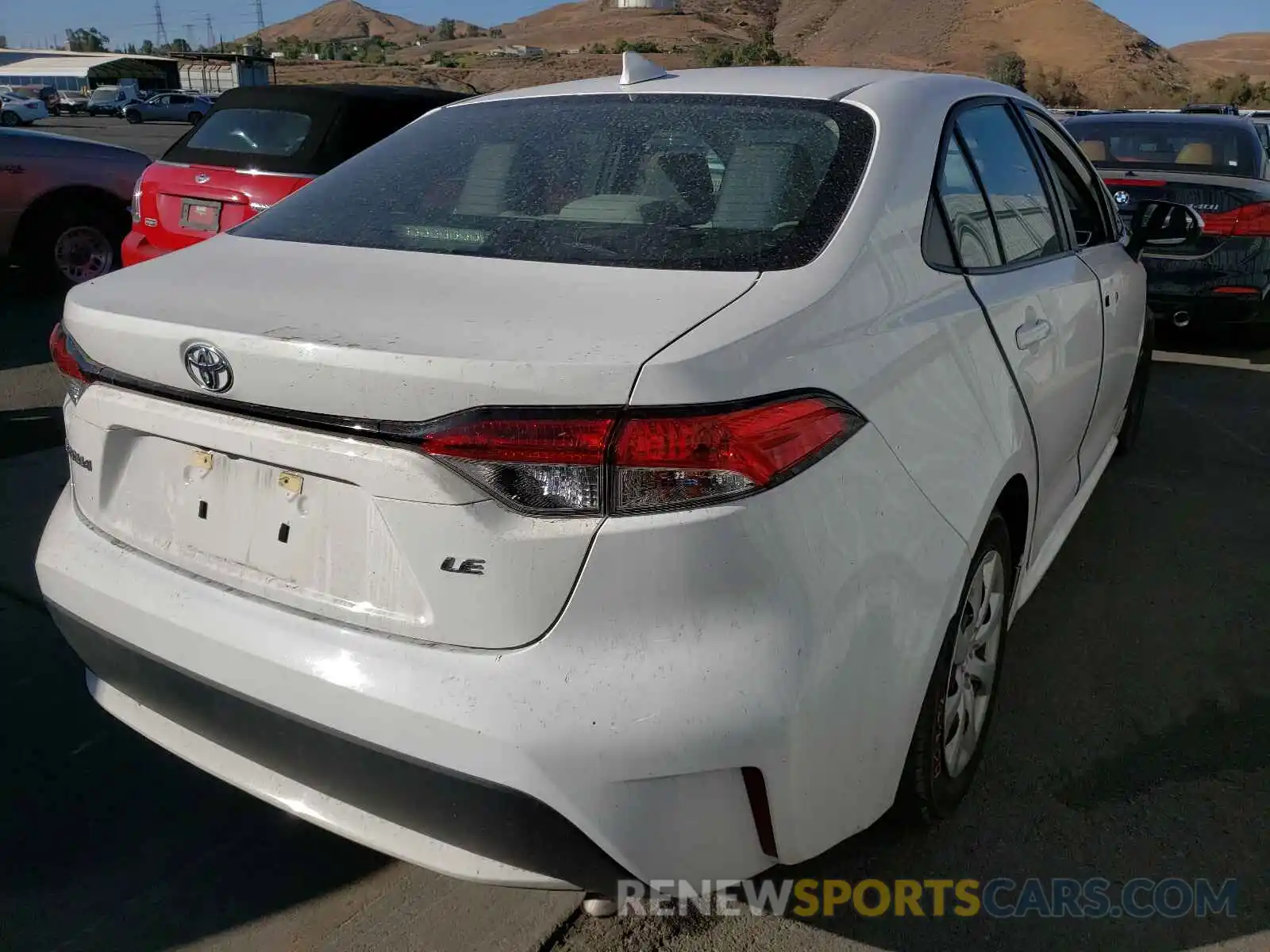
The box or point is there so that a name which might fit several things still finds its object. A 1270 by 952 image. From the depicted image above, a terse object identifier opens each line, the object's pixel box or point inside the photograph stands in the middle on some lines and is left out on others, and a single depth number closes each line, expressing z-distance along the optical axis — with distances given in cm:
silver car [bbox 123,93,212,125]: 4728
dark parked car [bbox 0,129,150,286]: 791
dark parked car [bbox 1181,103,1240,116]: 2494
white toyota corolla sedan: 162
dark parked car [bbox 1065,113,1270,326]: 663
